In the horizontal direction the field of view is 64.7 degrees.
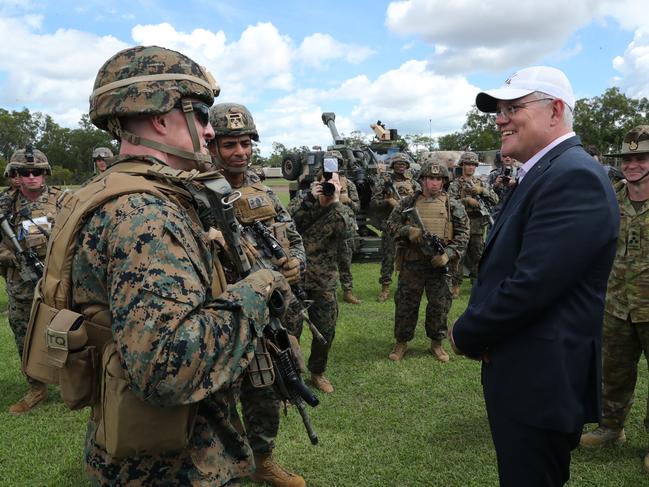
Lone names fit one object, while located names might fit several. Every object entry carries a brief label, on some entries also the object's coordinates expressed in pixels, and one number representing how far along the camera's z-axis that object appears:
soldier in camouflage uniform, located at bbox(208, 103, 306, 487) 3.41
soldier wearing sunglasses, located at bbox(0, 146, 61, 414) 4.80
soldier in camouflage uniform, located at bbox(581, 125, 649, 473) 3.60
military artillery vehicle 10.48
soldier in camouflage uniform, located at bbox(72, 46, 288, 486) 1.42
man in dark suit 1.95
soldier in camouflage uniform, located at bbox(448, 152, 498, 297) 9.14
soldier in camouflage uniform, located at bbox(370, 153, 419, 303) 10.02
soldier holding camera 4.92
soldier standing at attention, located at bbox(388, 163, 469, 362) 5.76
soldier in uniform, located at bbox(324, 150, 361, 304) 8.52
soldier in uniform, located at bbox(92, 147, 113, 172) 8.73
